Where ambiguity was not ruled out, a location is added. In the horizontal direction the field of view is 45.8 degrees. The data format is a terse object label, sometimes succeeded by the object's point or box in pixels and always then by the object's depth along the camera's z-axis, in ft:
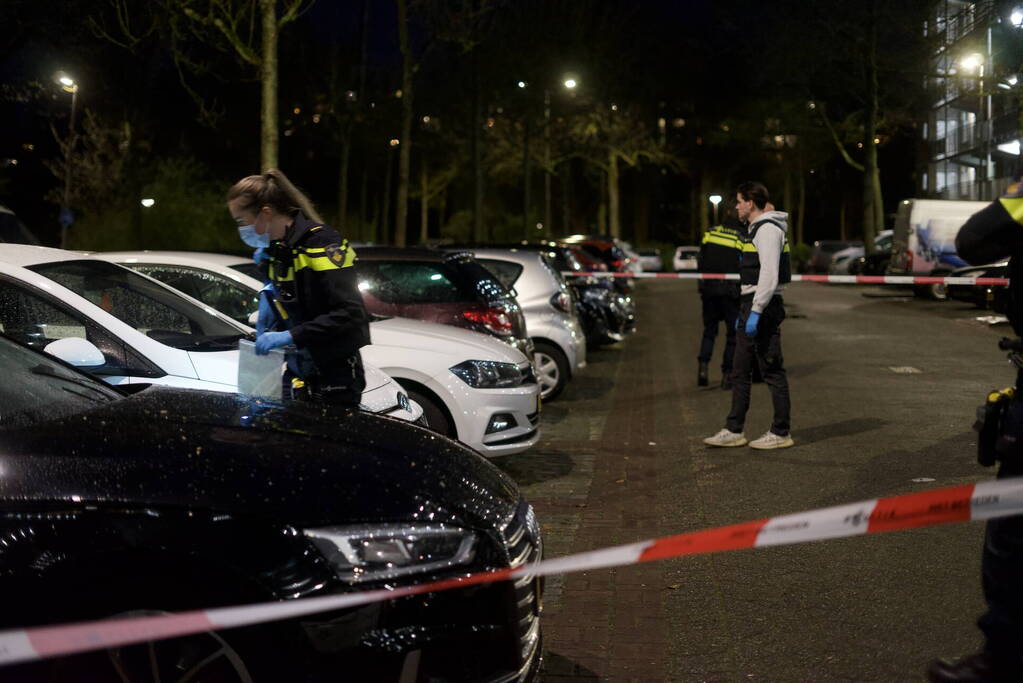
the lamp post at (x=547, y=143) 132.26
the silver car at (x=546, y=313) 41.32
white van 91.25
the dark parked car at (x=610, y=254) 78.86
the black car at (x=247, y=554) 10.61
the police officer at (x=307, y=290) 17.72
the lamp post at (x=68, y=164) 103.71
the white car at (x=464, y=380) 26.68
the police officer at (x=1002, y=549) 11.66
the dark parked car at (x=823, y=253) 142.41
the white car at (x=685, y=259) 178.40
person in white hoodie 29.14
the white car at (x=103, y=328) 19.52
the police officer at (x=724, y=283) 40.88
